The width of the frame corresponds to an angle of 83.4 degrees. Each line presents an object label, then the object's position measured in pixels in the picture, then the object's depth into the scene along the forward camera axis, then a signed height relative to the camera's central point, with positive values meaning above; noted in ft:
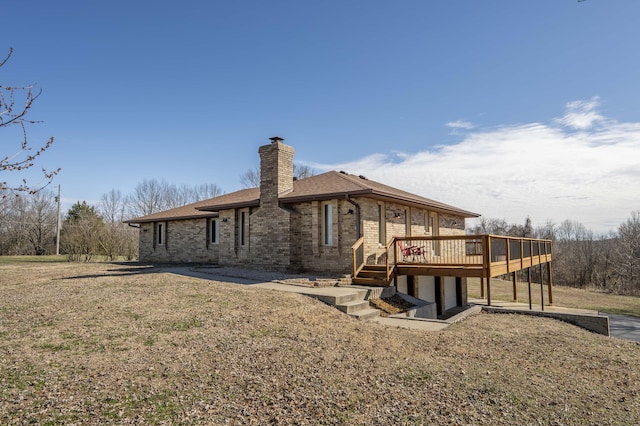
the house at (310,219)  41.45 +2.58
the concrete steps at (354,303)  28.03 -5.26
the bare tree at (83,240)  75.77 +0.28
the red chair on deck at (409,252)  40.19 -1.53
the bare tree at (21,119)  10.34 +3.59
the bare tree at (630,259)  103.96 -6.83
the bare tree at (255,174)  131.34 +24.37
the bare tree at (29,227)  116.98 +5.07
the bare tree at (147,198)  157.58 +19.07
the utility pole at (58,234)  104.42 +2.25
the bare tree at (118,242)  79.61 -0.23
